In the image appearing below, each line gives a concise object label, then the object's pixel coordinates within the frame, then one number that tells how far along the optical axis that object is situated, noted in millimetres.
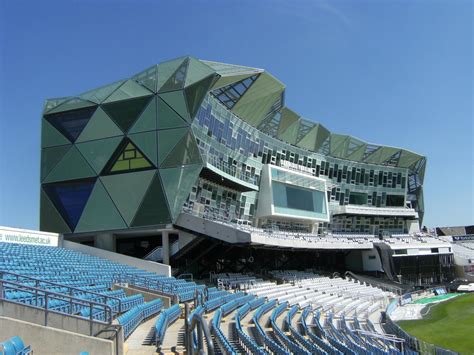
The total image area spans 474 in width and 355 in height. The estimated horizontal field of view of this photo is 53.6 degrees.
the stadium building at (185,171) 33000
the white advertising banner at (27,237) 25469
